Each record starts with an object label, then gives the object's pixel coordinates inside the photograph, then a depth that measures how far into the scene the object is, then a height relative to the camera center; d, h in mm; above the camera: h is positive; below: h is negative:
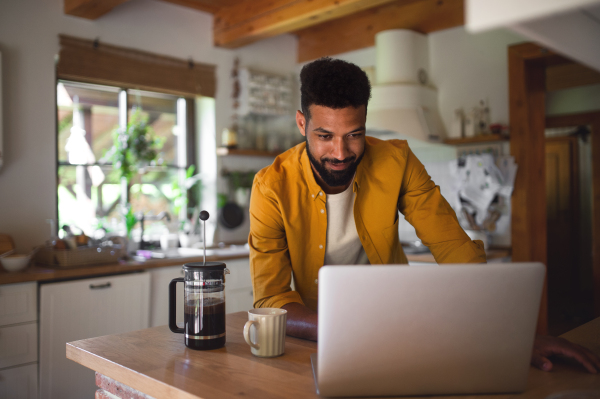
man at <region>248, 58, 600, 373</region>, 1363 +7
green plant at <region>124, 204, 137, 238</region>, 3455 -95
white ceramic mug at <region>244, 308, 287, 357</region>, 1065 -279
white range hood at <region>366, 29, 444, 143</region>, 3746 +895
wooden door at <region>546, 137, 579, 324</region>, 6039 -282
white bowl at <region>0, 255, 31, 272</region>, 2566 -283
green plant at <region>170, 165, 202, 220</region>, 3914 +150
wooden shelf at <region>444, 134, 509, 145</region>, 3535 +479
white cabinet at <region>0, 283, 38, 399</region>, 2371 -651
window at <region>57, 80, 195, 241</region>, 3434 +362
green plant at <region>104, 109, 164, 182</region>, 3492 +418
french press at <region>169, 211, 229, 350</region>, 1139 -230
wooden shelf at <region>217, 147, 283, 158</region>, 4066 +464
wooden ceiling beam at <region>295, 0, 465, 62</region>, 3920 +1560
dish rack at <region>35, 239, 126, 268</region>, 2703 -271
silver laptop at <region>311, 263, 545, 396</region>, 792 -201
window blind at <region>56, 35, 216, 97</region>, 3287 +1022
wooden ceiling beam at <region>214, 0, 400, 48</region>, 3291 +1377
